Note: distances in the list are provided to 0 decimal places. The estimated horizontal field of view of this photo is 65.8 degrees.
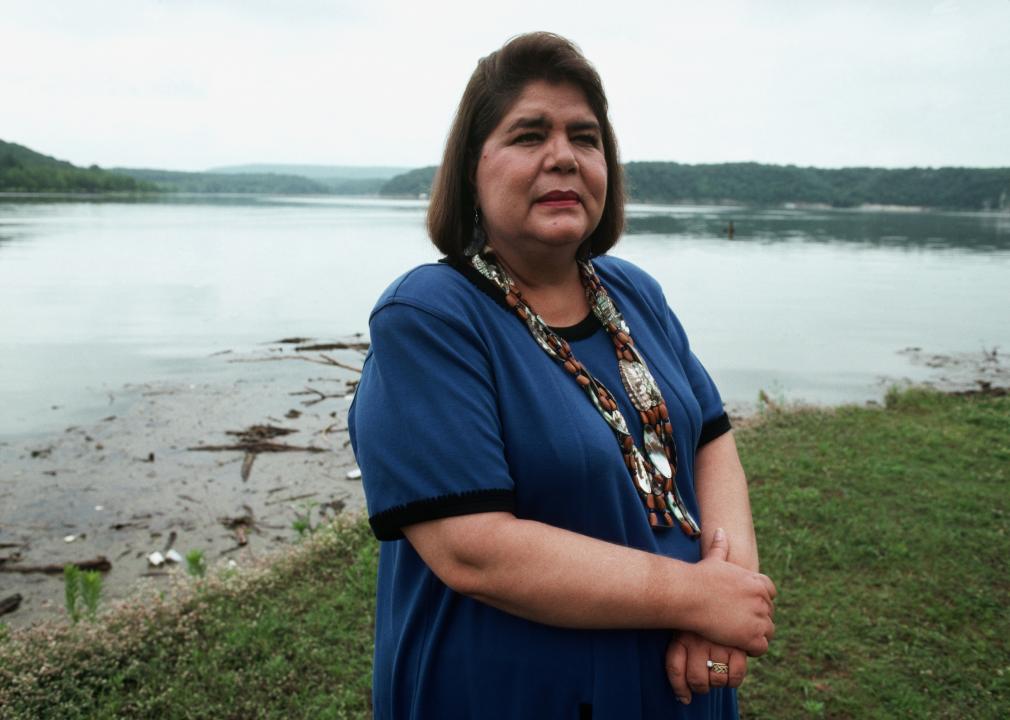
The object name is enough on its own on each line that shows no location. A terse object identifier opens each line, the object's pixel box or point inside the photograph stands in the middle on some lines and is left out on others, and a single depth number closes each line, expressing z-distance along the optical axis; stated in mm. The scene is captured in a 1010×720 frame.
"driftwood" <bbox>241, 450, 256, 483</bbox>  8203
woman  1516
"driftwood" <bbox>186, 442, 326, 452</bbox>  8969
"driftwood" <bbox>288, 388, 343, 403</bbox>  11080
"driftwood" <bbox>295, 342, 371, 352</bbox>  14312
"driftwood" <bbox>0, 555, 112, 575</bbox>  5832
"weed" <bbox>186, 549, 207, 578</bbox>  4883
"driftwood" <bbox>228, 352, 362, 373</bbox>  13134
